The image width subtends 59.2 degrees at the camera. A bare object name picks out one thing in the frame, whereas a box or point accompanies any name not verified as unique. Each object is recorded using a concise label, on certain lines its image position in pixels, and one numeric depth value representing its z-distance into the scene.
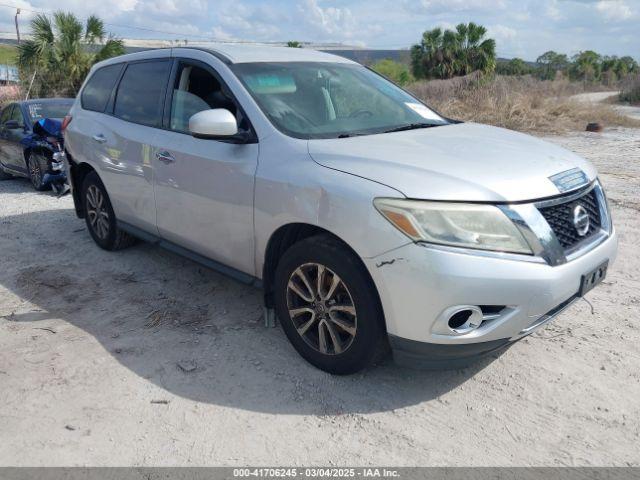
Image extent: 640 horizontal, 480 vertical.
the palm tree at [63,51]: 19.42
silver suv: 2.66
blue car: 8.34
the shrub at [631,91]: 28.41
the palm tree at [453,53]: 30.42
